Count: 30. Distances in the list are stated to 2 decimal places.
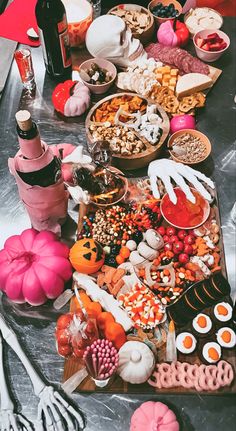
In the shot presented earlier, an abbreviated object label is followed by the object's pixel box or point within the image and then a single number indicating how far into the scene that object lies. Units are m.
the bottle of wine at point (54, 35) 1.56
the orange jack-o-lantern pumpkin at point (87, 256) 1.29
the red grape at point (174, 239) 1.37
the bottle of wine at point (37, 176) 1.14
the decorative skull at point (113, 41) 1.70
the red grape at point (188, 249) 1.35
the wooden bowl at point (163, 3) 1.86
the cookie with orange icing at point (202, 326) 1.21
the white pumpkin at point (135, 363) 1.14
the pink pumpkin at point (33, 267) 1.24
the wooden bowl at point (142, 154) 1.50
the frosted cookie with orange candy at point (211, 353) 1.19
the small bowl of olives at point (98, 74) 1.69
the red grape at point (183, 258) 1.34
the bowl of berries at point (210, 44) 1.78
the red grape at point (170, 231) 1.38
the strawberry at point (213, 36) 1.78
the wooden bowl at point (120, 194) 1.43
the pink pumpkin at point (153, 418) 1.08
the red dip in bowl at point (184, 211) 1.41
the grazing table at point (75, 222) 1.16
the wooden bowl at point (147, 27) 1.82
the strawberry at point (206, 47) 1.78
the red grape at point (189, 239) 1.36
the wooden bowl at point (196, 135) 1.53
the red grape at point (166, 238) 1.38
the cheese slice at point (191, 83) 1.67
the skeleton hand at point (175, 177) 1.44
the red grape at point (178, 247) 1.35
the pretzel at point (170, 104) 1.64
